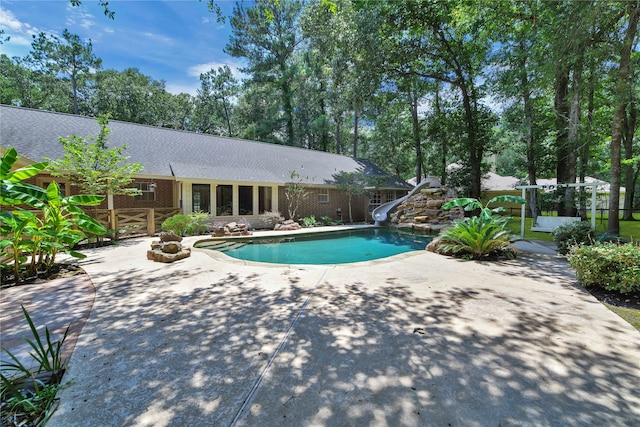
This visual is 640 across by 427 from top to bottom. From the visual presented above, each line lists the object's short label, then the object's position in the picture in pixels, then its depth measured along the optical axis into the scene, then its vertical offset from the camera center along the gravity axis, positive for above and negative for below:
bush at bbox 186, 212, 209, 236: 11.34 -0.78
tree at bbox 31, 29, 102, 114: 25.70 +14.30
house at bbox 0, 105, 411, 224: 11.67 +1.94
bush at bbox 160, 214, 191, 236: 10.70 -0.70
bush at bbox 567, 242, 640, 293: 4.03 -0.90
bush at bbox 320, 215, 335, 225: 16.20 -0.80
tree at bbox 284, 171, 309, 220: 15.01 +0.72
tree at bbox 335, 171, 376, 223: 16.17 +1.37
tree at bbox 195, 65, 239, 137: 30.62 +12.11
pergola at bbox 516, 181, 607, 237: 8.21 +0.68
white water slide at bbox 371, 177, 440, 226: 17.08 +0.04
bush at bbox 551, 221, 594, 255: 7.01 -0.70
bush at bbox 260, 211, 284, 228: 14.23 -0.61
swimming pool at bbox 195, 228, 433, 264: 8.67 -1.51
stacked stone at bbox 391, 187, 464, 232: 15.30 -0.31
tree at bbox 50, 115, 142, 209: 9.00 +1.31
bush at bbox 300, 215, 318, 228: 15.06 -0.85
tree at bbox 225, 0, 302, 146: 24.55 +14.98
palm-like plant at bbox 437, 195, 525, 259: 6.95 -0.80
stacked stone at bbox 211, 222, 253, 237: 11.06 -0.98
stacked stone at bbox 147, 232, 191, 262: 6.64 -1.14
